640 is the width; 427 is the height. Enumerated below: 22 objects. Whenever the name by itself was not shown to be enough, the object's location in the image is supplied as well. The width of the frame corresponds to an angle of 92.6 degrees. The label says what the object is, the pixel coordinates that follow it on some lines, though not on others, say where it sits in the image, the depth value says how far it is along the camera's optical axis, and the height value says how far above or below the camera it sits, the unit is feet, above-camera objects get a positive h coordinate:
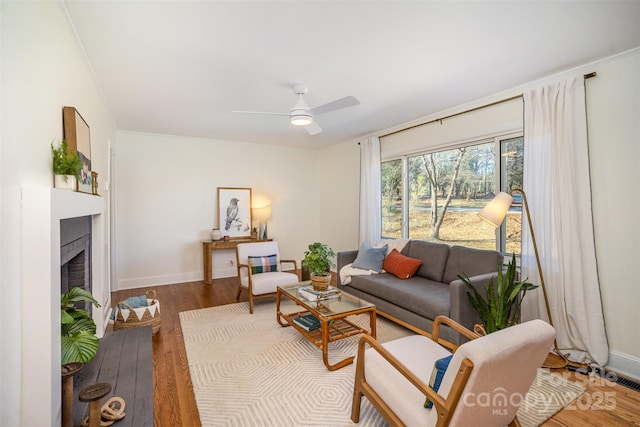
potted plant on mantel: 5.30 +0.91
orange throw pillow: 11.68 -1.99
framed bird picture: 17.93 +0.21
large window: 10.84 +0.96
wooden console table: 16.57 -1.89
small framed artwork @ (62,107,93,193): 6.03 +1.70
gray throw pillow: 12.60 -1.86
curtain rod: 8.42 +3.87
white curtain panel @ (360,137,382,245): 15.71 +1.12
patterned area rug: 6.38 -4.11
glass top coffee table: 8.27 -2.86
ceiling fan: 8.42 +3.06
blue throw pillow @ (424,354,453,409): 4.63 -2.42
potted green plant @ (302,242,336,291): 10.14 -1.70
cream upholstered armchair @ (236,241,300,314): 12.36 -2.44
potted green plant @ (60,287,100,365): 4.93 -1.97
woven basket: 9.66 -3.21
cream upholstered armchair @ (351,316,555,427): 4.00 -2.52
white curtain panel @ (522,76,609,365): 8.36 -0.12
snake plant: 7.95 -2.33
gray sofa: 8.59 -2.50
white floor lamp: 8.70 -0.07
